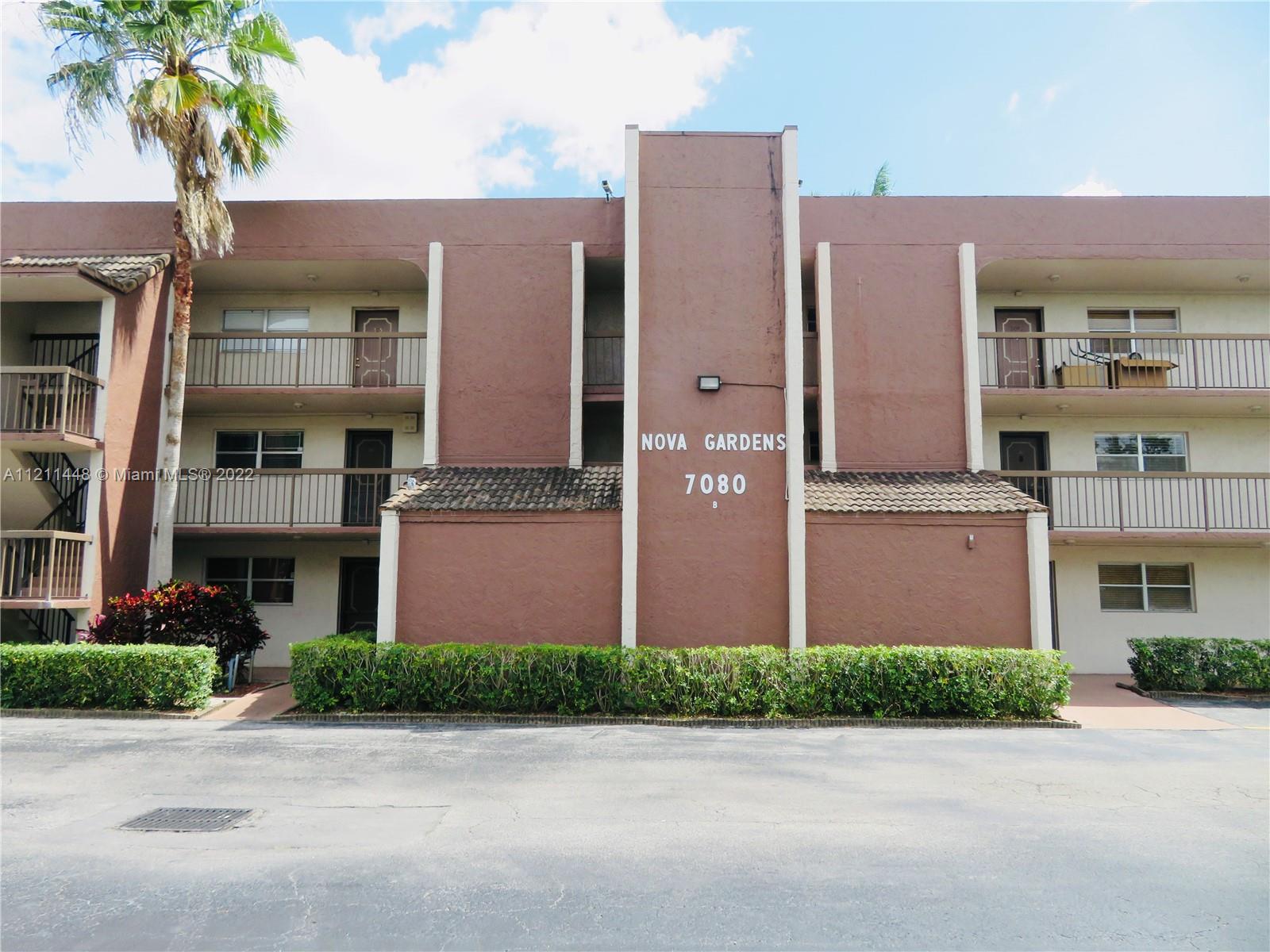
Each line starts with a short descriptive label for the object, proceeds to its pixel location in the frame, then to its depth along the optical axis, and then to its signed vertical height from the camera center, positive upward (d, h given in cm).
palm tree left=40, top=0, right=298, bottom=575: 1470 +797
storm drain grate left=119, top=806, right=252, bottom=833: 729 -213
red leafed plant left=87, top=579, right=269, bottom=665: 1398 -86
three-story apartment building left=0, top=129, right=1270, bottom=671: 1410 +288
